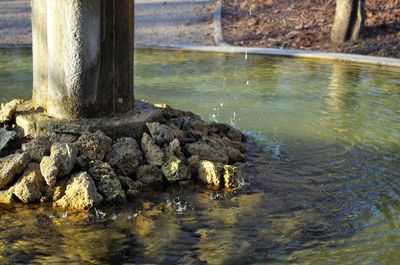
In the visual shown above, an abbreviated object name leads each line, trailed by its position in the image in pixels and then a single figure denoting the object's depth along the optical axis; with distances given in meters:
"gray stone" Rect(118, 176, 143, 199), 5.73
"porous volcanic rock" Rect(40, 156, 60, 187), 5.48
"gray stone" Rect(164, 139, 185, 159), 6.19
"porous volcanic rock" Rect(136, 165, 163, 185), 5.97
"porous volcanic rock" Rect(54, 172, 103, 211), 5.38
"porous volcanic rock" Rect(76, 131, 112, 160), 5.81
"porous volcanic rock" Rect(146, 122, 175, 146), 6.32
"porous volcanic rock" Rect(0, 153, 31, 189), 5.54
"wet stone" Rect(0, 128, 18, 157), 6.03
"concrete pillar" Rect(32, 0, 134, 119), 6.09
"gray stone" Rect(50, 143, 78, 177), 5.54
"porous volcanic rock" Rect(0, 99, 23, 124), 6.45
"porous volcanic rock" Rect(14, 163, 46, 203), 5.48
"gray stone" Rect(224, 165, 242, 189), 5.96
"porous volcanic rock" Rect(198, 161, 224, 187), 6.00
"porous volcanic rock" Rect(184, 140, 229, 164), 6.38
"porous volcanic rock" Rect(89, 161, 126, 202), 5.55
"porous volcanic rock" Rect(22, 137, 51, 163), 5.75
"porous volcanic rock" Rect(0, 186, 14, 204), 5.50
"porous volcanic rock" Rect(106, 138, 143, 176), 5.92
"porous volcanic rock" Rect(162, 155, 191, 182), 6.01
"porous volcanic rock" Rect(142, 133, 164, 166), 6.09
